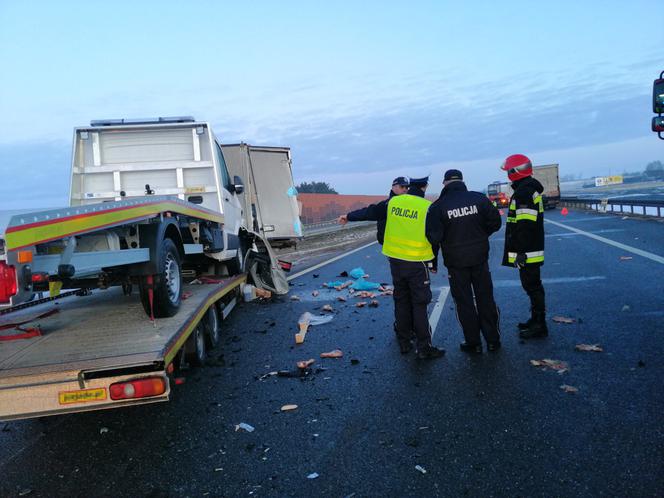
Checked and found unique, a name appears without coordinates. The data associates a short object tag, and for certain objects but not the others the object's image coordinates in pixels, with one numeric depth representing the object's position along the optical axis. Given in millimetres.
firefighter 6328
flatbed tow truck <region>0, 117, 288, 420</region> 3779
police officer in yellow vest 6066
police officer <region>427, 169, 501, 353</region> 6066
